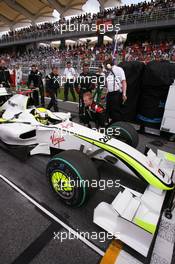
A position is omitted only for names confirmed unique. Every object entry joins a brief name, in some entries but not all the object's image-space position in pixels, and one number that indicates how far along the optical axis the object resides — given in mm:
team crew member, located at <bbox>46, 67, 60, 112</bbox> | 5758
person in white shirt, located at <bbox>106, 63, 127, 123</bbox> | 4018
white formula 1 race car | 1713
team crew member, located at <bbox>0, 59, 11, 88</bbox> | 6165
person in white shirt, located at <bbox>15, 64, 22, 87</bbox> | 10524
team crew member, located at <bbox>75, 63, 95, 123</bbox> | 5391
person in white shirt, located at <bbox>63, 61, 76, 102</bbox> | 7593
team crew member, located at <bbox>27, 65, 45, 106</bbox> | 6219
